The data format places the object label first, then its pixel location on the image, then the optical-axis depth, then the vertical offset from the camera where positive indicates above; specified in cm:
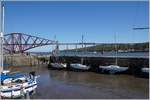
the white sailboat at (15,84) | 711 -208
